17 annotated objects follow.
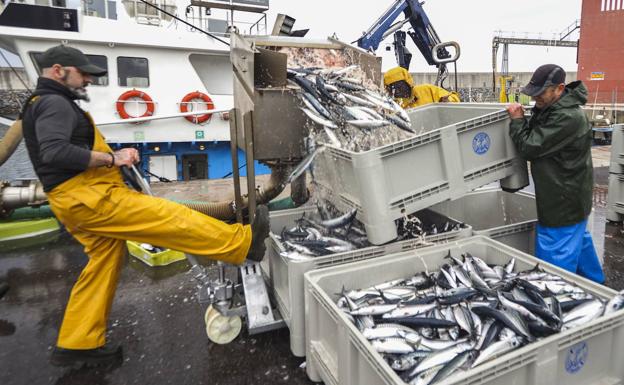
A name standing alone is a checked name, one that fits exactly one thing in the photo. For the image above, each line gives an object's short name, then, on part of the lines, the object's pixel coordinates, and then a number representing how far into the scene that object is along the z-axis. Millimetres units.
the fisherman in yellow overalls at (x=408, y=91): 5483
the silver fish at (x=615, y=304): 2139
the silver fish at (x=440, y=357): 1913
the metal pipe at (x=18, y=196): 5629
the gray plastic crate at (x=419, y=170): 2650
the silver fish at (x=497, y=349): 1946
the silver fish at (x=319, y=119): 3219
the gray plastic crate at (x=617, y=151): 5414
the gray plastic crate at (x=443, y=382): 1755
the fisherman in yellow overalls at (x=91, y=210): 2633
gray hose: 5291
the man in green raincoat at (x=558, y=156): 2949
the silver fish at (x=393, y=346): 2041
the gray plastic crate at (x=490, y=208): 4195
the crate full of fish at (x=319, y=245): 2725
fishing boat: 7562
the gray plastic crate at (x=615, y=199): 5468
